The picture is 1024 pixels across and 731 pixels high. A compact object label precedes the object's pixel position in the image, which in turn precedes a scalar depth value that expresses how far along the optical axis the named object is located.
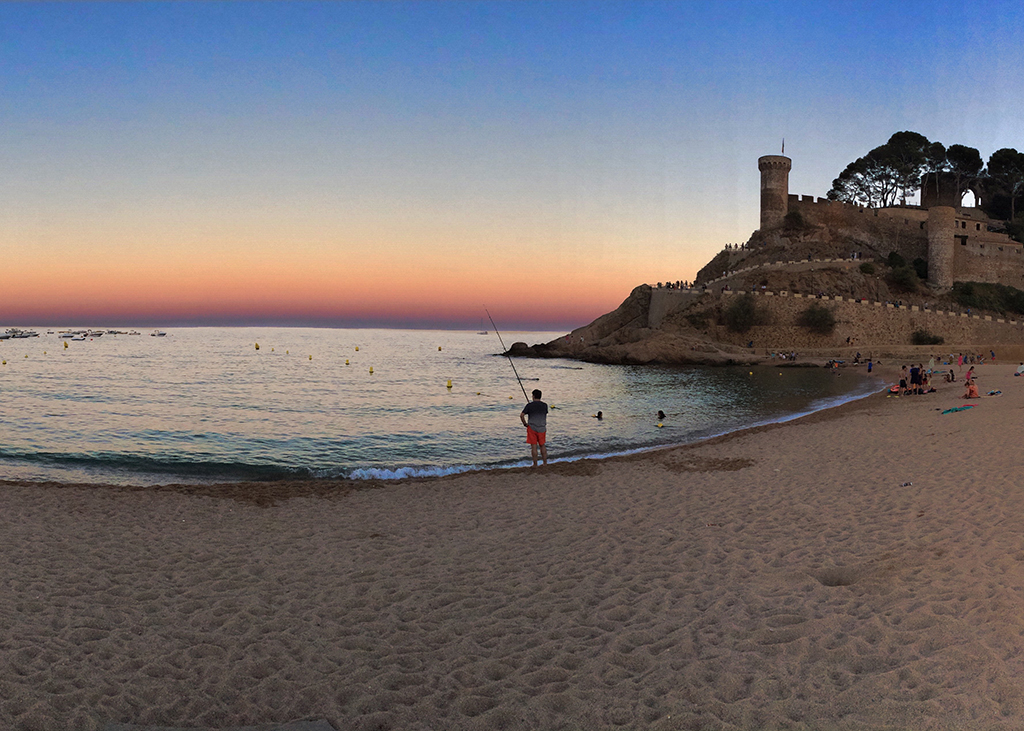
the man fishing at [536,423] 14.10
